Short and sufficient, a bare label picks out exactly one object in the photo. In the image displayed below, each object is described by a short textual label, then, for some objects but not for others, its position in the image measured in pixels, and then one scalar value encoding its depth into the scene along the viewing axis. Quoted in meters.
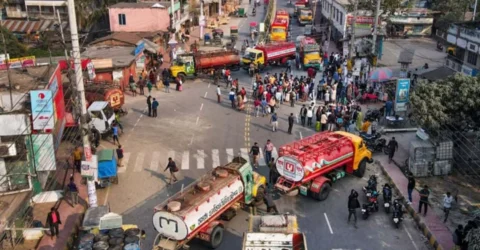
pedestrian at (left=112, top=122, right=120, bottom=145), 28.77
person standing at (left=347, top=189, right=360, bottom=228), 20.02
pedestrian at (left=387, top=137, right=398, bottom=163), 25.98
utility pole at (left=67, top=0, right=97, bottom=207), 18.78
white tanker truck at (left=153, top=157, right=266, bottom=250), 17.14
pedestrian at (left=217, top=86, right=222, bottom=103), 36.78
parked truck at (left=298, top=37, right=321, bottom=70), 44.88
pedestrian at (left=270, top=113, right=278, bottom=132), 30.50
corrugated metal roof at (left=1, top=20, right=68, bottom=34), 60.09
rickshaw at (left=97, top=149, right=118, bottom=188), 23.16
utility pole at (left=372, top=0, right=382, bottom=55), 40.46
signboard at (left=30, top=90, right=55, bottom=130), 21.73
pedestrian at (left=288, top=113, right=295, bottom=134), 30.05
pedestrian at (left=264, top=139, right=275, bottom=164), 25.72
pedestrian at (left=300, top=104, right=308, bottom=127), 31.66
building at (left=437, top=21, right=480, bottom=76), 33.49
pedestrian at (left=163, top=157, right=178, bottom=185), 23.72
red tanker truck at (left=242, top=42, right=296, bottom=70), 44.53
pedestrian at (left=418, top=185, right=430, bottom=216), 20.30
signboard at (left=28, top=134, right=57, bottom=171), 22.12
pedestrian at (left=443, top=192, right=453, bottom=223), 19.92
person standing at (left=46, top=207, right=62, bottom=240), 19.03
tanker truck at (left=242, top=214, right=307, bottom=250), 15.86
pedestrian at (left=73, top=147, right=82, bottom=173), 24.97
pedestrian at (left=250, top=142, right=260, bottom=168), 25.59
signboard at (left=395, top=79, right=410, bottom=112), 29.44
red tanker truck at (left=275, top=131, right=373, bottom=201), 21.50
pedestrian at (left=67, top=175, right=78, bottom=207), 21.72
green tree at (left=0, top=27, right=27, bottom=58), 48.34
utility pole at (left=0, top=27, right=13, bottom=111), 22.10
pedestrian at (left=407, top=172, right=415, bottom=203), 21.53
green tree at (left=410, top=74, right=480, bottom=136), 24.47
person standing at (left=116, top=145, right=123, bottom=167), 25.82
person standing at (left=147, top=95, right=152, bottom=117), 33.44
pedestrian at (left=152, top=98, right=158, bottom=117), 33.38
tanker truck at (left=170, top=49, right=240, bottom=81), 42.56
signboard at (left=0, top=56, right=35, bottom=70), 34.52
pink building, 54.09
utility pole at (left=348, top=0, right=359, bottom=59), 42.70
